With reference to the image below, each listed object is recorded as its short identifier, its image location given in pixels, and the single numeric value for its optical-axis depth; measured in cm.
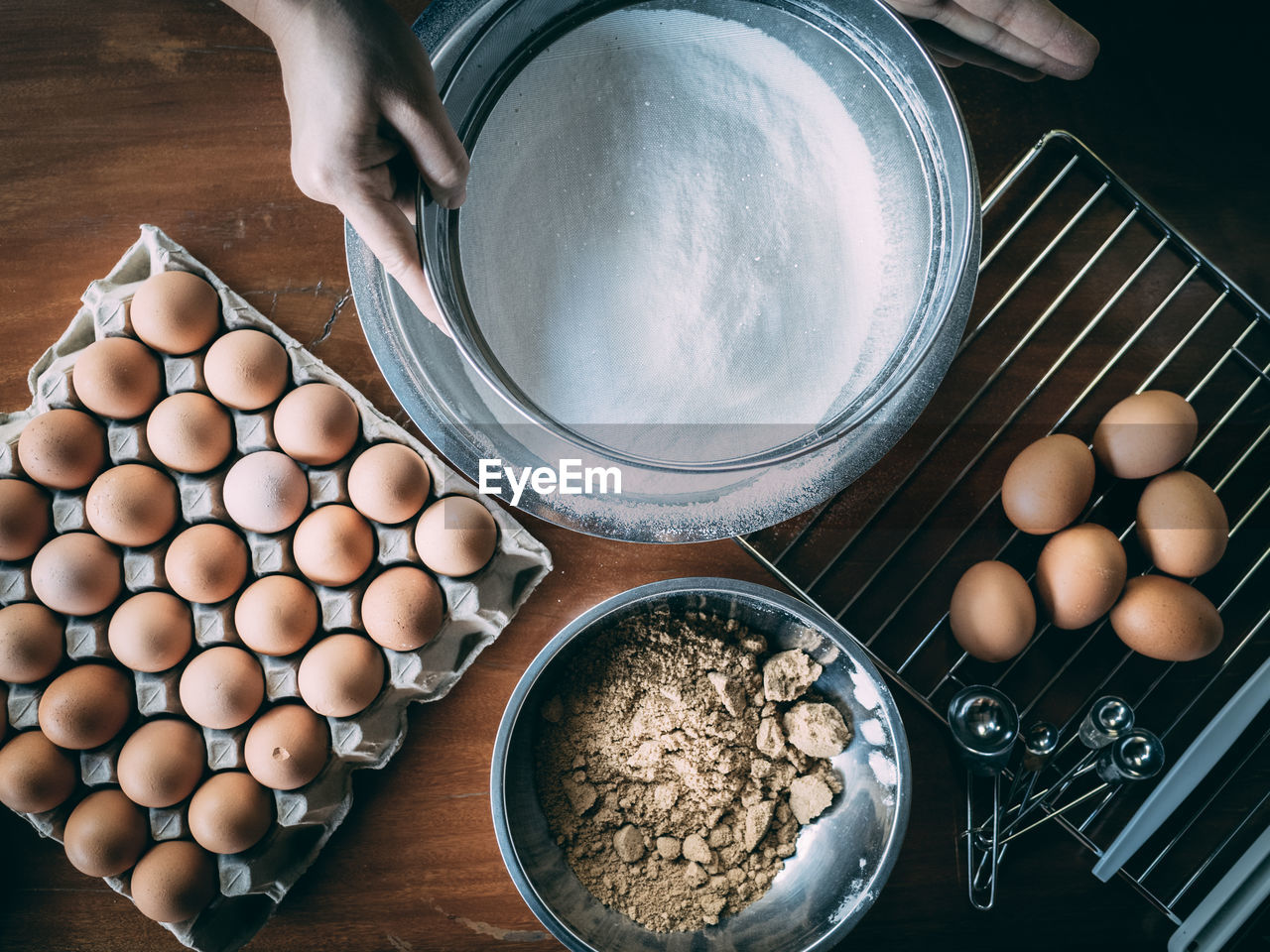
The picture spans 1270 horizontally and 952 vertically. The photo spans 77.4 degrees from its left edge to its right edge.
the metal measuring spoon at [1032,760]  70
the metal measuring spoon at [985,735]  68
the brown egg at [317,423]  69
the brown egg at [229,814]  68
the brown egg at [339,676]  69
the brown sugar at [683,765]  70
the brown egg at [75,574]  69
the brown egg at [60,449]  69
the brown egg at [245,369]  70
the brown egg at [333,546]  69
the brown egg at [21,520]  70
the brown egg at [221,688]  69
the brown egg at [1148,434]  69
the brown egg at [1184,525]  69
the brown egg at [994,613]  69
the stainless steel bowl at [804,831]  66
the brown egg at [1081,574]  68
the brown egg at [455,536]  69
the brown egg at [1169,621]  69
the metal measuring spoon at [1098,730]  69
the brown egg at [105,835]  69
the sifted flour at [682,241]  52
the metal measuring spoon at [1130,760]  68
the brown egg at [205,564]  69
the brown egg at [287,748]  68
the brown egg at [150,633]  69
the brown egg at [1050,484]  69
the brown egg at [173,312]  70
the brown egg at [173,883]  68
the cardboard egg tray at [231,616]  71
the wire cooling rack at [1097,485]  74
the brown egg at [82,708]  69
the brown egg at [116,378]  69
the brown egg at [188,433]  70
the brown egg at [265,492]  69
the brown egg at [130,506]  69
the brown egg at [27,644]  69
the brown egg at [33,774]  69
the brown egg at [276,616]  69
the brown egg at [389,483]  69
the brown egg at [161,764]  69
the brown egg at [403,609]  69
